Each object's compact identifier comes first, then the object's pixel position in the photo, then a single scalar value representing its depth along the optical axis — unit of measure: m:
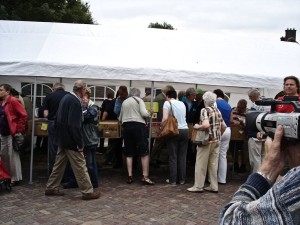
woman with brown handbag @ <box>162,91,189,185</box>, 6.39
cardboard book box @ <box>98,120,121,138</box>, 6.89
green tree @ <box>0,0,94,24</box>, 17.53
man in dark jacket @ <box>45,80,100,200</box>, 5.20
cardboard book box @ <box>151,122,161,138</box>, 6.87
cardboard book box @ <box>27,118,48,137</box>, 6.61
